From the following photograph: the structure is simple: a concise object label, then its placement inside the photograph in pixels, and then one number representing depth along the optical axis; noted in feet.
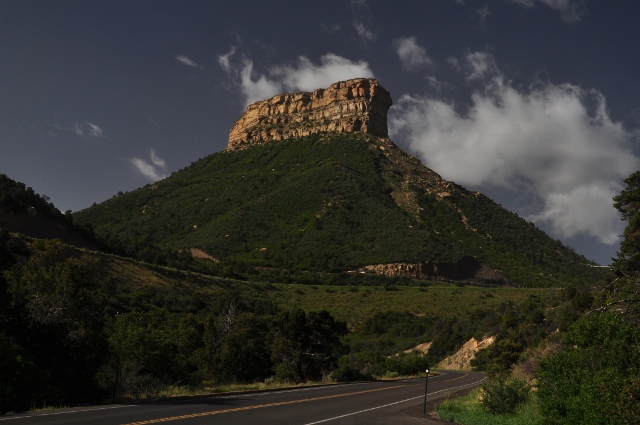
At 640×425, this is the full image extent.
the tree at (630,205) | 87.76
